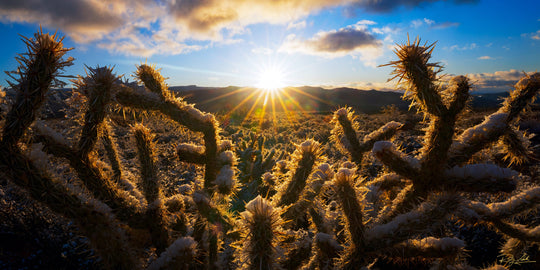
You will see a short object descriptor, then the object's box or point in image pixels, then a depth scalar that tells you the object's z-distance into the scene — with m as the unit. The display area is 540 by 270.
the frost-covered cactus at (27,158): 0.37
